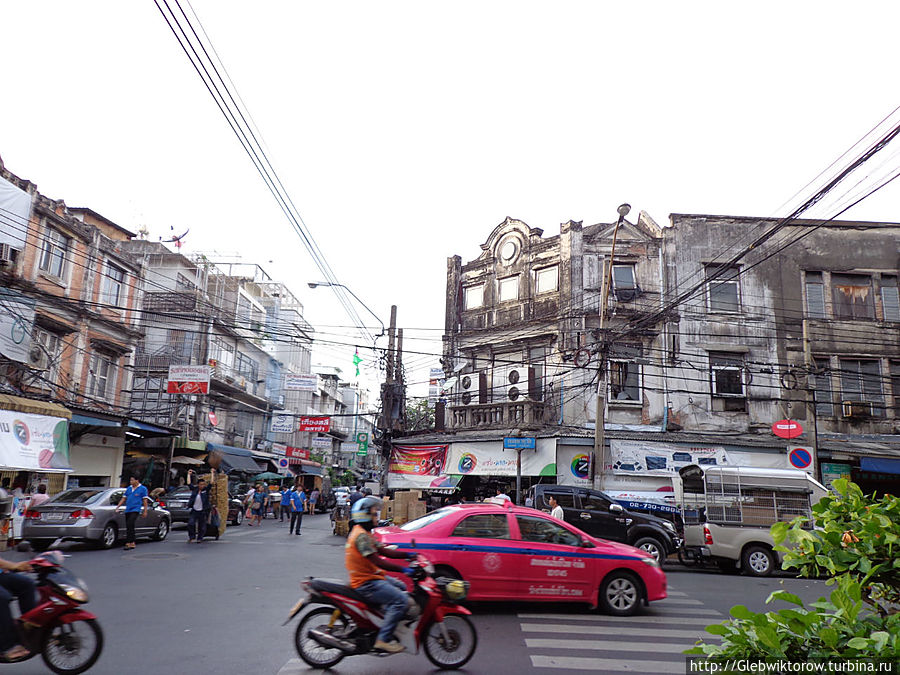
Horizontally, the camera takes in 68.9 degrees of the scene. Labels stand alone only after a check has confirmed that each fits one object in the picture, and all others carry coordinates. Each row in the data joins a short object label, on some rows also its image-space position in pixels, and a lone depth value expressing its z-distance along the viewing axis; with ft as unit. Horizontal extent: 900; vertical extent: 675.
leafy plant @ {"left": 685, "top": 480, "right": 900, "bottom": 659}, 7.73
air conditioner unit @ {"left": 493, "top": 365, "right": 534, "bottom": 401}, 86.12
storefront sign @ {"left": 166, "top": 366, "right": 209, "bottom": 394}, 93.45
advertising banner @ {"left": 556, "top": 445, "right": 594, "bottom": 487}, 76.69
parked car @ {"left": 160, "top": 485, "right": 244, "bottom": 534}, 76.33
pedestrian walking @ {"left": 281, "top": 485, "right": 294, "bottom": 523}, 109.84
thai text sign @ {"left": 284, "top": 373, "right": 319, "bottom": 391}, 106.01
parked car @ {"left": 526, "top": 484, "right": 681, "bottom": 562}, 52.85
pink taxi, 30.81
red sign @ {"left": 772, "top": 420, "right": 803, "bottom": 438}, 66.28
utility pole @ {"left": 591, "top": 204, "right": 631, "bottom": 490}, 62.34
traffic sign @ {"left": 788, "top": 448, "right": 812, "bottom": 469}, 62.13
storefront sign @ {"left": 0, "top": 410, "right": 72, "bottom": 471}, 52.95
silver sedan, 49.83
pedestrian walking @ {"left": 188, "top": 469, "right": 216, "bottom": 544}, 58.85
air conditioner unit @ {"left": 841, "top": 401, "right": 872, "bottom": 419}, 79.89
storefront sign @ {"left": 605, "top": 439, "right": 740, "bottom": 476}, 75.82
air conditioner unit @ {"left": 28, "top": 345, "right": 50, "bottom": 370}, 71.51
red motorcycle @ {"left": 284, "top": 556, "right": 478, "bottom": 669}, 21.33
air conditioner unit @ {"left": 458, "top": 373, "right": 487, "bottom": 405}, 90.74
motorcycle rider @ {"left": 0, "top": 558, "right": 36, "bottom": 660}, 18.89
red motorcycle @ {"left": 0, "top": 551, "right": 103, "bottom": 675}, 19.44
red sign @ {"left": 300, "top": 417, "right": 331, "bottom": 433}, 110.00
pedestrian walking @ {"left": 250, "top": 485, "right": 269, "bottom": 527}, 96.23
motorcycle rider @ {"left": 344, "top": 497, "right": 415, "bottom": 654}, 21.08
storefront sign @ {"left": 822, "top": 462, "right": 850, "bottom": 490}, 77.05
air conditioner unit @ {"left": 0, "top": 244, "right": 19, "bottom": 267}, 67.46
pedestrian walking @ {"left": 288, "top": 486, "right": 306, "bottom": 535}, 73.82
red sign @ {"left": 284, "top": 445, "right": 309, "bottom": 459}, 159.02
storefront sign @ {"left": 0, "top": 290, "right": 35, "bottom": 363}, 67.26
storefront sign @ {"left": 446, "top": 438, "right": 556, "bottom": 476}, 77.15
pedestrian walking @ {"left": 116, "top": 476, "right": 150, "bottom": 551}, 51.89
